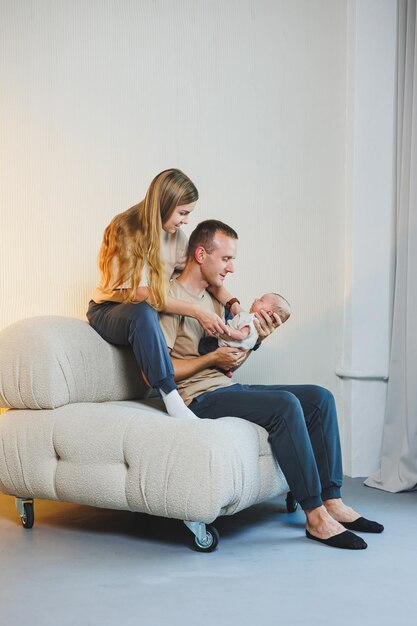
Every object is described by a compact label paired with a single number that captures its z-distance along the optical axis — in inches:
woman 103.5
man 98.9
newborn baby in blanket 109.8
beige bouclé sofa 92.8
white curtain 131.8
